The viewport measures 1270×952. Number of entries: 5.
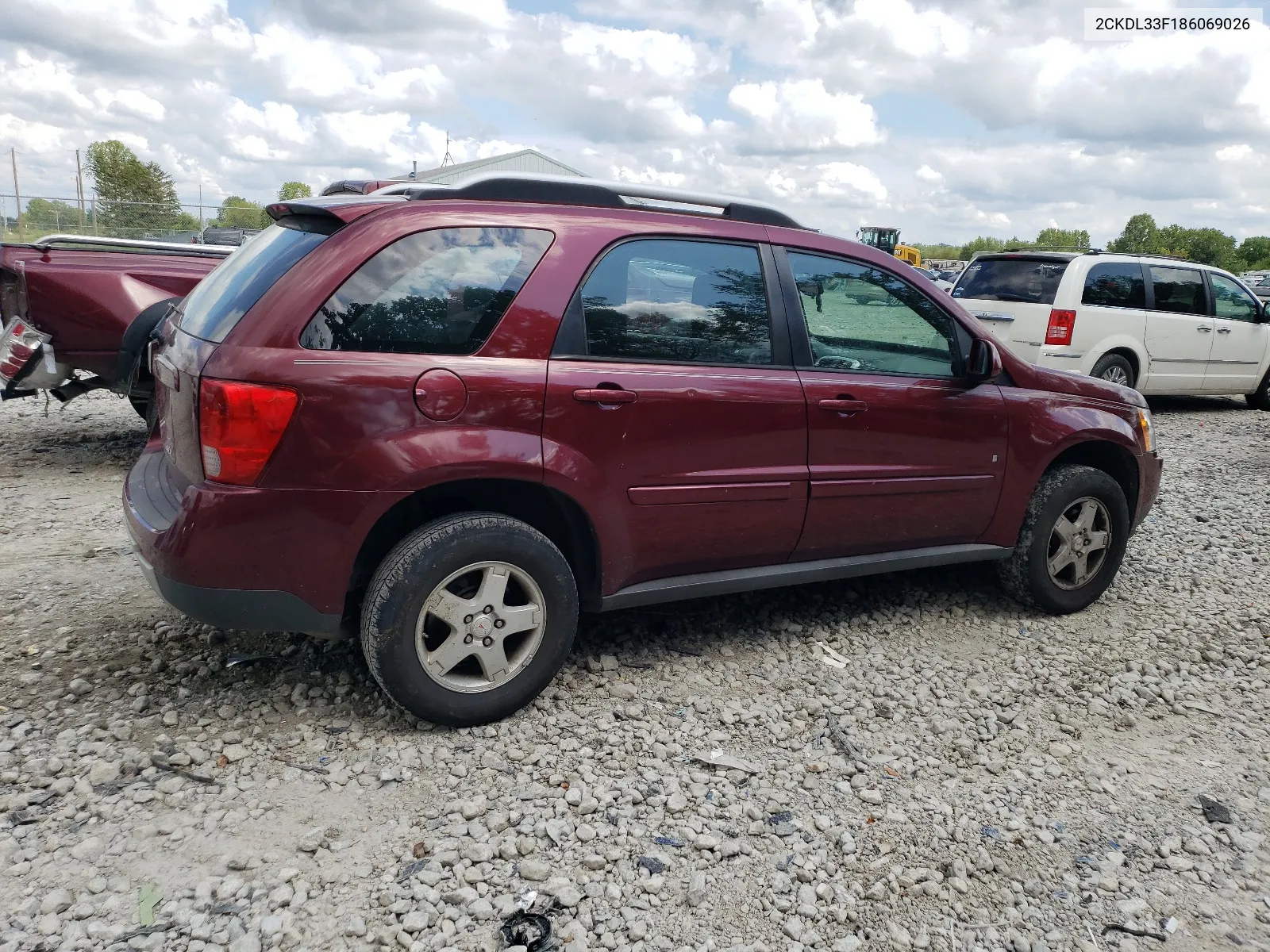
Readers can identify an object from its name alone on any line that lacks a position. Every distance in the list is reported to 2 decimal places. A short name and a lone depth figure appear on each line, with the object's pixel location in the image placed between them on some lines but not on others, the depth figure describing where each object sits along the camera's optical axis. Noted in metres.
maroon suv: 2.88
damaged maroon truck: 6.09
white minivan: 9.48
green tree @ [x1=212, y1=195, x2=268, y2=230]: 31.16
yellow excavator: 44.56
